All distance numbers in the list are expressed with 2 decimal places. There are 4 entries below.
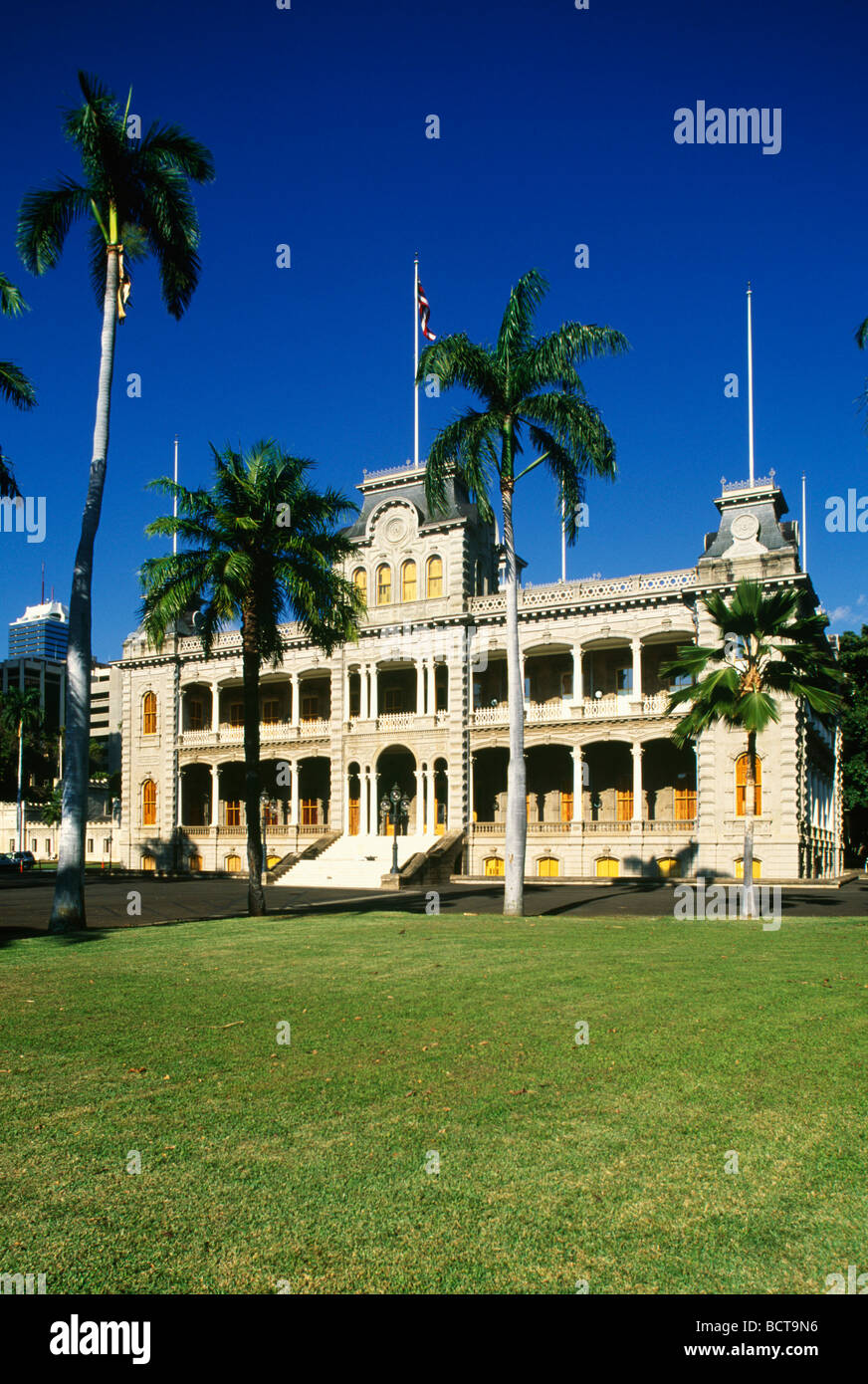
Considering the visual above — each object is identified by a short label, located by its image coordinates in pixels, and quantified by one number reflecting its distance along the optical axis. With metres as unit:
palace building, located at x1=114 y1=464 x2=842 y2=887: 36.34
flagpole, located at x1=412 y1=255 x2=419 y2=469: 39.19
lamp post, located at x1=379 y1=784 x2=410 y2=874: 36.19
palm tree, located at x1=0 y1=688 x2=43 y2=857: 82.88
